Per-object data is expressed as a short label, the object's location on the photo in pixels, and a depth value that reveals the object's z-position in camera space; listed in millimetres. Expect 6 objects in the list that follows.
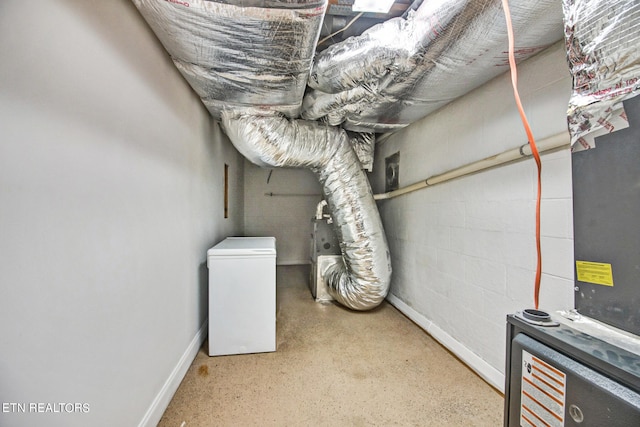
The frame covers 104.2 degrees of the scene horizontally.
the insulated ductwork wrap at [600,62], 549
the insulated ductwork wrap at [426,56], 996
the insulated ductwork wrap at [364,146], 2925
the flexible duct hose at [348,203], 2250
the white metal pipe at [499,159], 1144
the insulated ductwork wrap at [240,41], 963
